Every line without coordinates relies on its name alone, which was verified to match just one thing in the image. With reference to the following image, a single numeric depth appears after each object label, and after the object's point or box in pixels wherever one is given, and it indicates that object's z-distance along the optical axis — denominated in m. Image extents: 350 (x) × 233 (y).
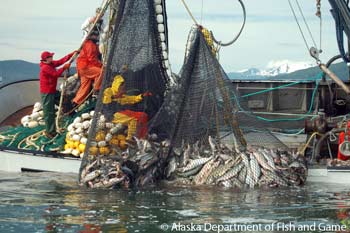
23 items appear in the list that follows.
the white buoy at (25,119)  18.47
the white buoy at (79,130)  16.62
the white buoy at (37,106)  18.64
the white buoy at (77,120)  16.81
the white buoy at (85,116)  16.91
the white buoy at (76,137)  16.59
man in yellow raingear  15.77
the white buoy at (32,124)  18.23
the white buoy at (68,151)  16.61
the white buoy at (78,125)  16.67
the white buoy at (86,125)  16.64
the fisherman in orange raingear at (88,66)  17.72
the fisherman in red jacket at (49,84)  17.34
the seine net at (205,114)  15.55
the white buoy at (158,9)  17.41
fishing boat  16.25
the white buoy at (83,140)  16.47
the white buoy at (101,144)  15.45
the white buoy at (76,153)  16.52
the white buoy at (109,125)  15.65
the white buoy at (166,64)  17.39
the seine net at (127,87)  15.58
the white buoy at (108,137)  15.55
